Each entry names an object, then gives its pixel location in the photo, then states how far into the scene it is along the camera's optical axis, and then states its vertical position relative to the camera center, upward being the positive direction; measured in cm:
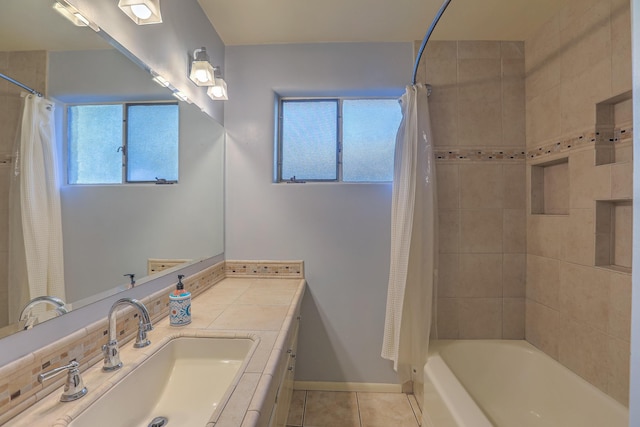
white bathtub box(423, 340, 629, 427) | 129 -97
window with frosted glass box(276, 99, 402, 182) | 210 +54
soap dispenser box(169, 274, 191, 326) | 117 -41
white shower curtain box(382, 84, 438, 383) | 173 -23
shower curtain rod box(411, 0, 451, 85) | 120 +89
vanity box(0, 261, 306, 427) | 67 -48
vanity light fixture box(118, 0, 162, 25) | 100 +76
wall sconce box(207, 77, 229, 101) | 164 +74
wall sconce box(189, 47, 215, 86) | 147 +77
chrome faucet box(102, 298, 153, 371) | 84 -41
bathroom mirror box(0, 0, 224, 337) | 71 +11
